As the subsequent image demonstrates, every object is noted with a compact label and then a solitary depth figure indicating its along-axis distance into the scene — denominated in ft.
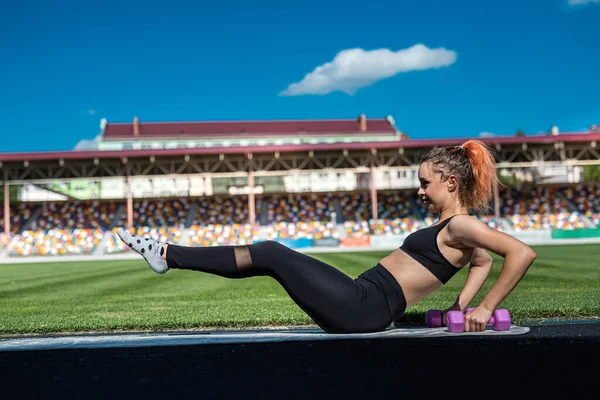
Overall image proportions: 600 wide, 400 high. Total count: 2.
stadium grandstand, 103.55
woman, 10.36
